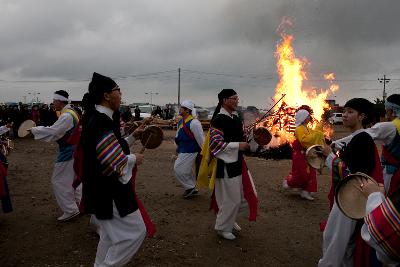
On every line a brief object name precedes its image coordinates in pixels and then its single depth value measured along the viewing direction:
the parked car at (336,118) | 43.25
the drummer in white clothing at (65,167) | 5.80
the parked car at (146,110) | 35.58
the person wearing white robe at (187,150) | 7.53
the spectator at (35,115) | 21.41
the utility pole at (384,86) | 52.56
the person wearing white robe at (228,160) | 5.03
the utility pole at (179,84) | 48.38
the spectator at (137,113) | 28.10
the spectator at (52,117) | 18.44
